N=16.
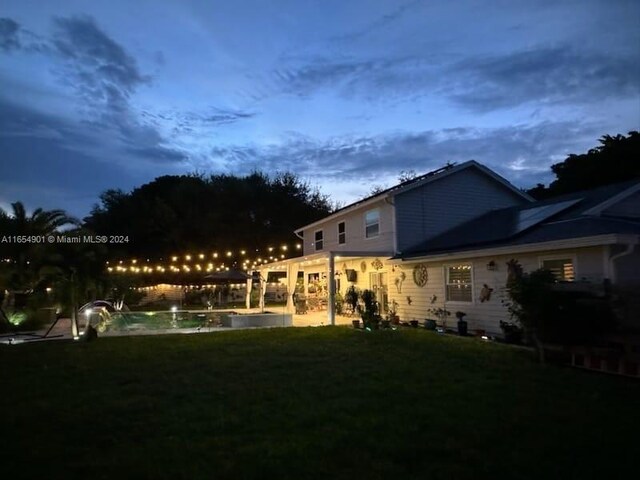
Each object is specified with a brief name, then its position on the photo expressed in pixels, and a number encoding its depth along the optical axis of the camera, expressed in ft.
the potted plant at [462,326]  45.43
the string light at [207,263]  96.73
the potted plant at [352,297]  60.34
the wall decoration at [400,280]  57.41
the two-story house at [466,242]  35.09
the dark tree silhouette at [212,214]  127.13
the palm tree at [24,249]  60.29
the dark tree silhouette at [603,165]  87.25
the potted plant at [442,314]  49.24
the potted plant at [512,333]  38.93
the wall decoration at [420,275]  52.75
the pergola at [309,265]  55.93
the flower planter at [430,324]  49.57
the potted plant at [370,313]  50.08
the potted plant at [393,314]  56.44
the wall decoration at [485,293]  43.50
